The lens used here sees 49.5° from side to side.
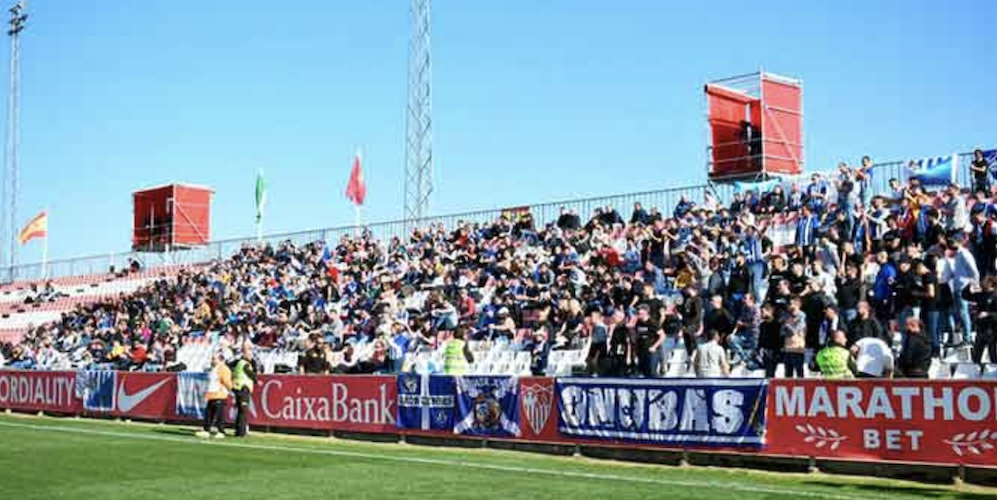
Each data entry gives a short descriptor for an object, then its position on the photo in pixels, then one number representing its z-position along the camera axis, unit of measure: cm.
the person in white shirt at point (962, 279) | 1716
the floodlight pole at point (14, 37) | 5828
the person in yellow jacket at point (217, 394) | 2236
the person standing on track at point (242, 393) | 2242
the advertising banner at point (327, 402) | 2128
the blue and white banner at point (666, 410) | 1545
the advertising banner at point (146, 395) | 2683
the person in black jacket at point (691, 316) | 1897
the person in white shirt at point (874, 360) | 1536
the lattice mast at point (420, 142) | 4028
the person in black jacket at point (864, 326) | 1596
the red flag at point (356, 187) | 4369
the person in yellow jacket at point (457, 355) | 2088
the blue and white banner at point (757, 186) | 2641
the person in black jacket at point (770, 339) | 1691
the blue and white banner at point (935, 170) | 2345
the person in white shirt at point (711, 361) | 1709
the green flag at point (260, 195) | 5044
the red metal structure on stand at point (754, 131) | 3497
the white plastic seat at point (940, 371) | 1612
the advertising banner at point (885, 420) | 1310
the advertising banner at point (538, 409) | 1817
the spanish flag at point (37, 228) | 5666
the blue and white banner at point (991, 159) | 2172
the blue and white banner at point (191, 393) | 2562
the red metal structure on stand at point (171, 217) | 5888
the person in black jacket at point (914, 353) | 1490
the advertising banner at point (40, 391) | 3020
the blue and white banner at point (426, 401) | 1994
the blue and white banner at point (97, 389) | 2880
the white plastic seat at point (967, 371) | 1557
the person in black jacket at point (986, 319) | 1558
